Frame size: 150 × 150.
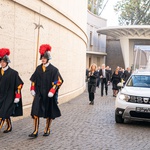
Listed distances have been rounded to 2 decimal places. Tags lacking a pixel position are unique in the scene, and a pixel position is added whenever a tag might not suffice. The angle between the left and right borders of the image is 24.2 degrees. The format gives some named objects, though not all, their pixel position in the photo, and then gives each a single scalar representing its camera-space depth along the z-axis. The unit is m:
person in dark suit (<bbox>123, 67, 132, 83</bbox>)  20.20
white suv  9.03
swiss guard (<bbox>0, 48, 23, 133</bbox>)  7.09
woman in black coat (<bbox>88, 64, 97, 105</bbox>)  14.25
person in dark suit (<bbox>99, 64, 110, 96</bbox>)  18.41
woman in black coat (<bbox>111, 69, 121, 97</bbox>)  18.86
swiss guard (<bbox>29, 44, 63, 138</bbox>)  7.23
